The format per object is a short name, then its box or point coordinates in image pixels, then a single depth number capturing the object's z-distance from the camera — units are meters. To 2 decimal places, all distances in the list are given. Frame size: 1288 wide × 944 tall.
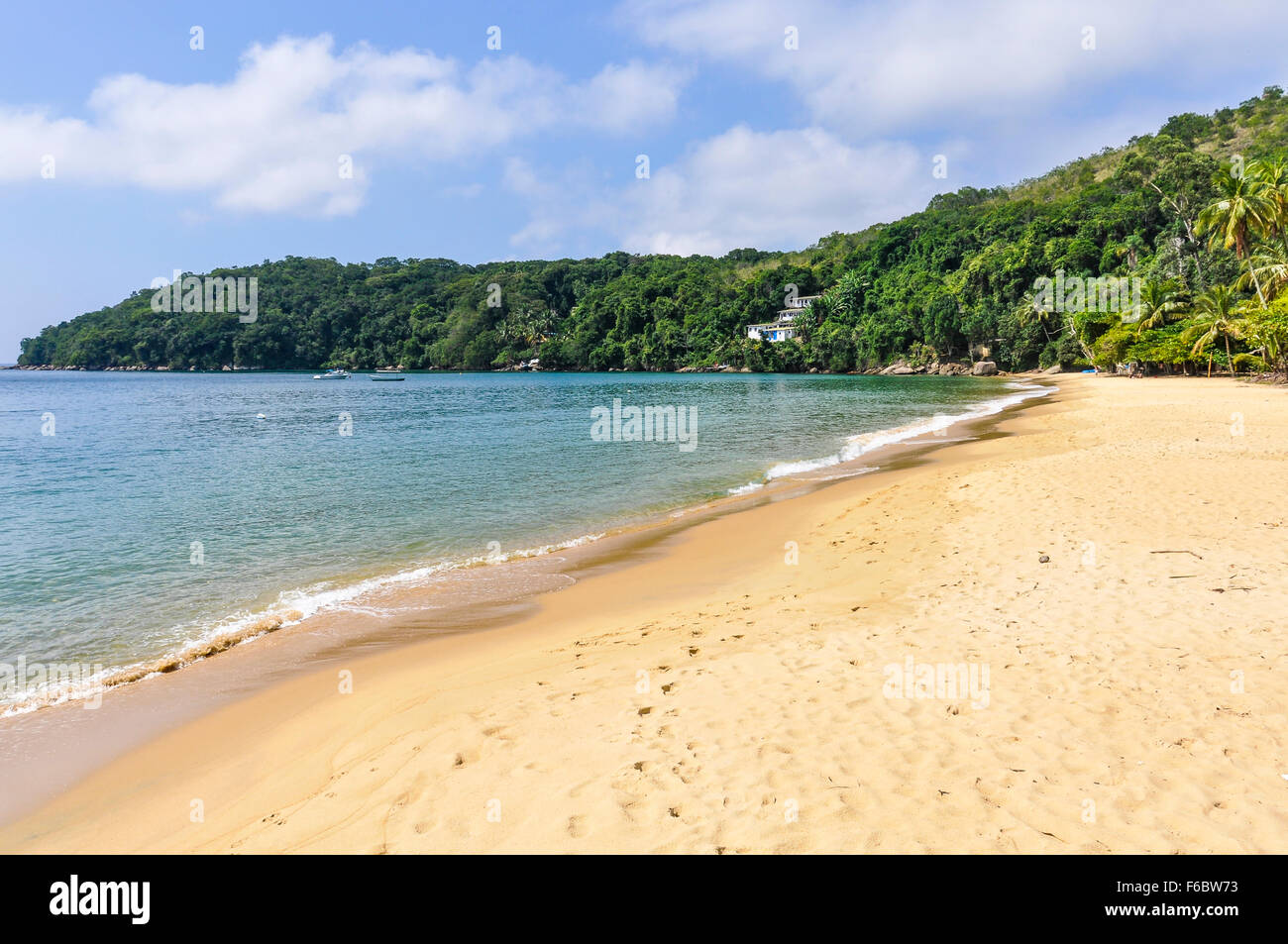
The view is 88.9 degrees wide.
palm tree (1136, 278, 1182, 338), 55.88
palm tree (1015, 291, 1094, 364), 80.50
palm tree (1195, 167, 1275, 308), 38.91
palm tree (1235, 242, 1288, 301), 40.75
